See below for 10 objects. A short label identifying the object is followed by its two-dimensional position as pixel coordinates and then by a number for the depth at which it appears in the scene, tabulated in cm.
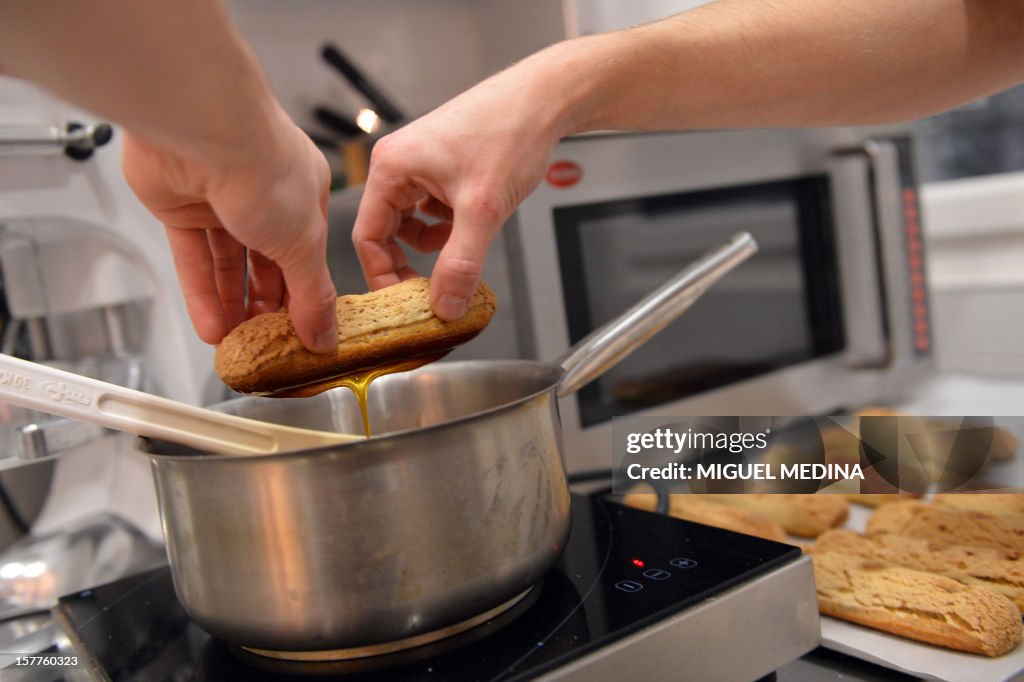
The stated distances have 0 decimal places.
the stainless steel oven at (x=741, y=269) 90
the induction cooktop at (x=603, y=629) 45
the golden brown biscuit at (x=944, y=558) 56
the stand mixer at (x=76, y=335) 68
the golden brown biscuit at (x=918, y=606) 50
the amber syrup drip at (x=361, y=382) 54
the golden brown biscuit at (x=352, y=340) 49
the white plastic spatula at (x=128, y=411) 42
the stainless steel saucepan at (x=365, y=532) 42
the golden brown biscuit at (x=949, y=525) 62
